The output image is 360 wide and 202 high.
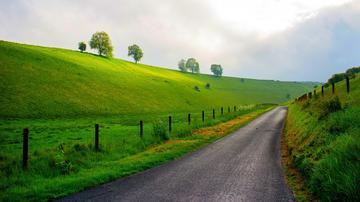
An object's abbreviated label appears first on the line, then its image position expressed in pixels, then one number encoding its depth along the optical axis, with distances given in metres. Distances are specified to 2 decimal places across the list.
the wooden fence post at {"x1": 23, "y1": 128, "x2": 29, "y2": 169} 10.34
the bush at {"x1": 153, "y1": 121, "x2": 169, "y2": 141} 18.38
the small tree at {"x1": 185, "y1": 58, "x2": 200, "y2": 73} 167.75
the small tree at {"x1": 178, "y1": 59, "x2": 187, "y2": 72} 169.75
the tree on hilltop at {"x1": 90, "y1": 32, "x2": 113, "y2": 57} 105.56
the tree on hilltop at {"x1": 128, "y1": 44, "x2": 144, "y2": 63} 127.94
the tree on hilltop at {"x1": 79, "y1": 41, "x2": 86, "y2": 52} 113.46
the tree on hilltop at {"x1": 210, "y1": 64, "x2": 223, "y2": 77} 176.16
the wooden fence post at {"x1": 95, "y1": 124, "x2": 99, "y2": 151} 13.82
